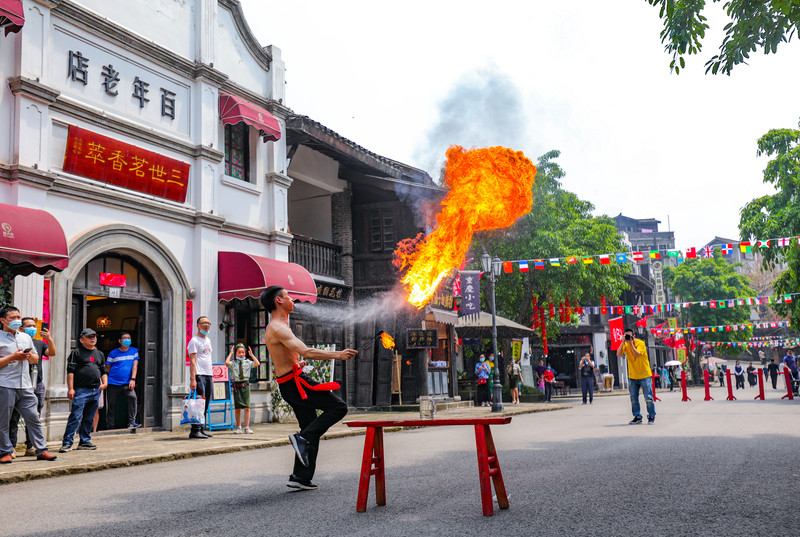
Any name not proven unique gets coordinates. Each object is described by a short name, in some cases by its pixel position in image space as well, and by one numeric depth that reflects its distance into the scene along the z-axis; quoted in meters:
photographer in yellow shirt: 13.27
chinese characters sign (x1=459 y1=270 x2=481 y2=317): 22.87
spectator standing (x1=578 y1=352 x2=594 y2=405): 25.90
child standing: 13.09
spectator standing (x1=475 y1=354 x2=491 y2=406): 23.23
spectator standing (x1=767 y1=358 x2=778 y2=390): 36.41
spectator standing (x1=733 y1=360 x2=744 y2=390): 37.62
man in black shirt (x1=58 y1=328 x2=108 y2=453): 10.09
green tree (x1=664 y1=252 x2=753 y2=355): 54.66
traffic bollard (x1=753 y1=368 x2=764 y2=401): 22.58
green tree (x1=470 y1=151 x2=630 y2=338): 31.30
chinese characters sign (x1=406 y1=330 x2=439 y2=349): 19.75
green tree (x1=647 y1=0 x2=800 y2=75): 8.23
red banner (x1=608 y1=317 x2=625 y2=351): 31.81
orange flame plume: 16.55
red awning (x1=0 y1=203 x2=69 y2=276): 10.05
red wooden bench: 5.02
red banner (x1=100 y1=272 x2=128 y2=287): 13.16
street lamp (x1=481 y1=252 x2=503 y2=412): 20.39
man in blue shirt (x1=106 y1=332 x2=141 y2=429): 12.46
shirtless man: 6.21
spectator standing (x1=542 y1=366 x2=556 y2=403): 26.88
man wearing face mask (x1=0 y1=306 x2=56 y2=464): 8.59
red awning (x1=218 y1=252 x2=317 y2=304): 14.85
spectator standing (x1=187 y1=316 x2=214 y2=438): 12.20
